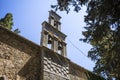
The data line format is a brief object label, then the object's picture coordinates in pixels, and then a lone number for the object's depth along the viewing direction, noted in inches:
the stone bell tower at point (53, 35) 456.7
